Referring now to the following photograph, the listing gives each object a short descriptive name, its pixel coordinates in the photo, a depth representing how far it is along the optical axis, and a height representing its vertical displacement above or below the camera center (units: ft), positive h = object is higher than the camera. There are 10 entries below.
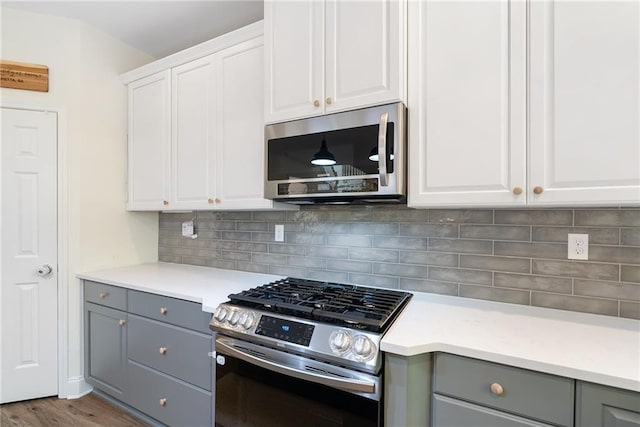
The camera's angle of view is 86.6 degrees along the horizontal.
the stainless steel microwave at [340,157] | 4.90 +0.84
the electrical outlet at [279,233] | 7.64 -0.51
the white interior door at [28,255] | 7.75 -1.07
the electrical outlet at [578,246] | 4.87 -0.51
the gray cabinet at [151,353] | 5.96 -2.84
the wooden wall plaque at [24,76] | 7.66 +3.07
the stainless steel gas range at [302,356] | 4.08 -1.93
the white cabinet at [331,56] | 4.99 +2.47
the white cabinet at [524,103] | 3.81 +1.35
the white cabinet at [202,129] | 6.74 +1.82
